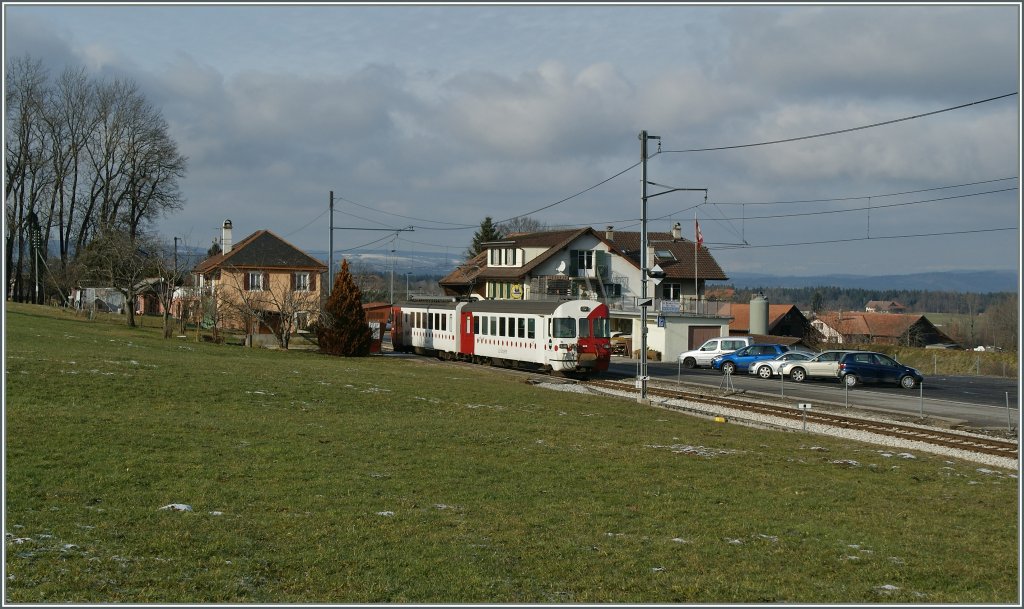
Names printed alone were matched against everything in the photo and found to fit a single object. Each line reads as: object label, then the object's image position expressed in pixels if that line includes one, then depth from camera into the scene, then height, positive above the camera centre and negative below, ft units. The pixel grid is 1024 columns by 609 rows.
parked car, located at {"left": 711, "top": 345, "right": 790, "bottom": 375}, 144.05 -4.22
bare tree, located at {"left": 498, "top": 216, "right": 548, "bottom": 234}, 434.71 +48.15
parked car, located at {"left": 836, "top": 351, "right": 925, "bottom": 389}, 121.90 -5.29
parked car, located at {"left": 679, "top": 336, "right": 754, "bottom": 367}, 157.28 -3.50
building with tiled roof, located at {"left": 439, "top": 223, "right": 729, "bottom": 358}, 212.84 +13.56
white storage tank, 231.09 +3.37
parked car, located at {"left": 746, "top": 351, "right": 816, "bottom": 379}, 132.46 -5.11
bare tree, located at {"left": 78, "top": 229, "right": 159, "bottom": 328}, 171.01 +11.83
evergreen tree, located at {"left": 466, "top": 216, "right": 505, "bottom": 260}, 364.99 +36.20
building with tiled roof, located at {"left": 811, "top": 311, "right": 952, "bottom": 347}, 327.06 +0.69
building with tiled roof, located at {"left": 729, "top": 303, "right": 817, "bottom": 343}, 289.94 +2.61
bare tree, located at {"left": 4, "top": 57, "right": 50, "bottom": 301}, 192.75 +33.38
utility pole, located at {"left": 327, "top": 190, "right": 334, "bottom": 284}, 177.53 +10.81
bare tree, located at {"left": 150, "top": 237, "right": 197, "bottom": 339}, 162.70 +9.28
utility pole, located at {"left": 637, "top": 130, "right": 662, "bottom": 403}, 95.20 +6.47
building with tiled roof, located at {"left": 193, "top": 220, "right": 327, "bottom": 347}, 176.35 +11.00
